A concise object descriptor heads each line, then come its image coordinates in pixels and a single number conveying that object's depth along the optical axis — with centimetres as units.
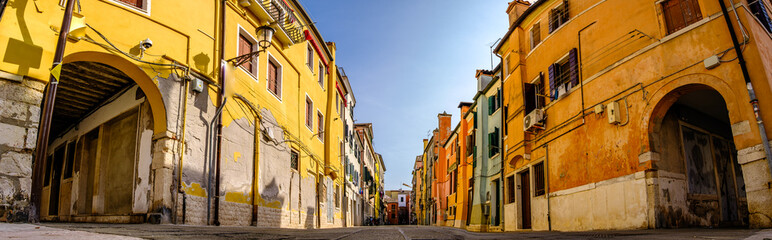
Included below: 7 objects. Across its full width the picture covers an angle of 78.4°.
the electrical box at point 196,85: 1059
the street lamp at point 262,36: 1212
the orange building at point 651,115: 840
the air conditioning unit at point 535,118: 1461
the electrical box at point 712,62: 863
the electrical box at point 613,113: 1096
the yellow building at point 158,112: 754
